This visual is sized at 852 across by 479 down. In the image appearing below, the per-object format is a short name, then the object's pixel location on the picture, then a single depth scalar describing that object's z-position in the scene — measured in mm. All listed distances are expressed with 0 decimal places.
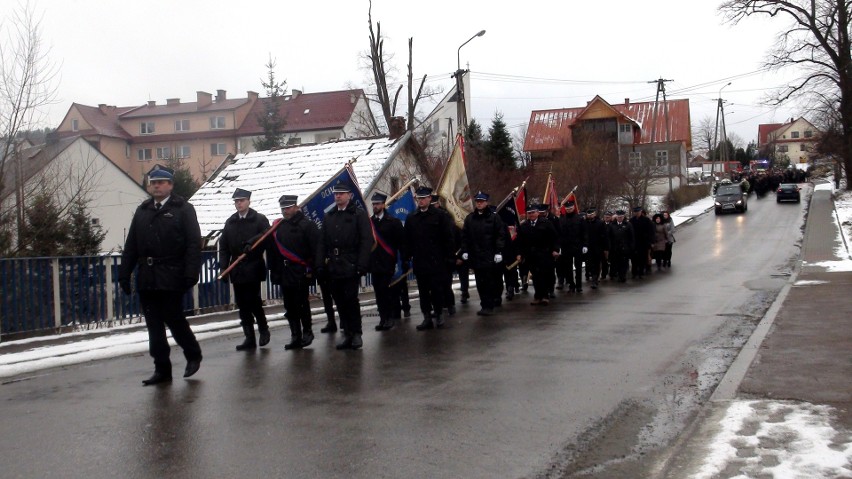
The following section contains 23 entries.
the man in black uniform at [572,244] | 17531
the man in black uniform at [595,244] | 18797
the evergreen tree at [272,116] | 59381
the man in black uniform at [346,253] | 9875
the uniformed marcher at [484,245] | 13102
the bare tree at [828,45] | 48656
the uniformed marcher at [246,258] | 10000
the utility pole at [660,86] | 57925
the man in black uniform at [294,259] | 10227
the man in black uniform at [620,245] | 20172
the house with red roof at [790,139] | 143950
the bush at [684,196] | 53550
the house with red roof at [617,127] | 73188
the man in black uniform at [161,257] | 7969
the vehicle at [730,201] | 48656
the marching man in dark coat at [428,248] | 11742
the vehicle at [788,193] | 54531
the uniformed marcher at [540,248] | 14945
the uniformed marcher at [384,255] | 11414
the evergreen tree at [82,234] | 16156
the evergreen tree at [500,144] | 48312
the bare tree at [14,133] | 14430
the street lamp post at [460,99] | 28695
